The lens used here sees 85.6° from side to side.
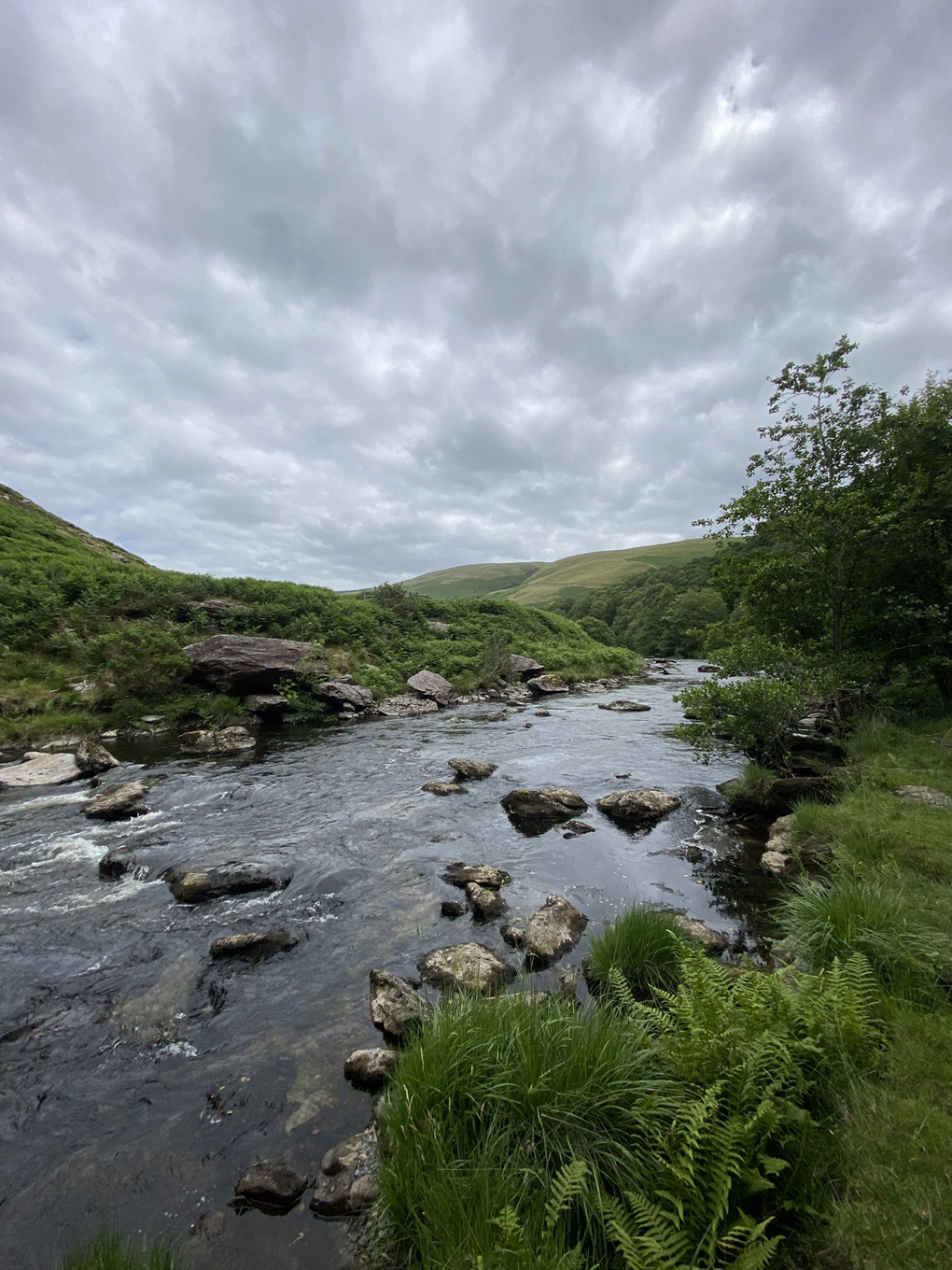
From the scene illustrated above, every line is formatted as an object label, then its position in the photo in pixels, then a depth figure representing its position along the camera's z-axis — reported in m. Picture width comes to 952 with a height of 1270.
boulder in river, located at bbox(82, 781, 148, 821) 12.29
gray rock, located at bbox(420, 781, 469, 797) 15.13
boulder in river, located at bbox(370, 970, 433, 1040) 5.76
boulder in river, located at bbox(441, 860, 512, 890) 9.62
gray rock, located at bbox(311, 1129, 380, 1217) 4.00
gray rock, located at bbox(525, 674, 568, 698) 40.28
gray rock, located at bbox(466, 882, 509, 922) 8.55
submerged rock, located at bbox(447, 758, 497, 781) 16.77
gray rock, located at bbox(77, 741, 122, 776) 15.80
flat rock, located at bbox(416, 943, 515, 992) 6.51
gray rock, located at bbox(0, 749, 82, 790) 14.36
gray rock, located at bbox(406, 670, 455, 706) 32.88
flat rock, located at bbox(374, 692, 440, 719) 29.45
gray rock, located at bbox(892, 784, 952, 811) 9.30
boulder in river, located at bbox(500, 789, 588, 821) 13.41
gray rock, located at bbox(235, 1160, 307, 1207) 4.11
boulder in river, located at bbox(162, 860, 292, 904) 8.98
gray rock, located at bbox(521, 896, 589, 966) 7.25
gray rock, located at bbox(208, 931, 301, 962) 7.45
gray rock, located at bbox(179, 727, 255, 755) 19.28
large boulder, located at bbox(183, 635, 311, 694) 25.05
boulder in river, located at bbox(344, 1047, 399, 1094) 5.20
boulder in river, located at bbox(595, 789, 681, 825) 13.25
